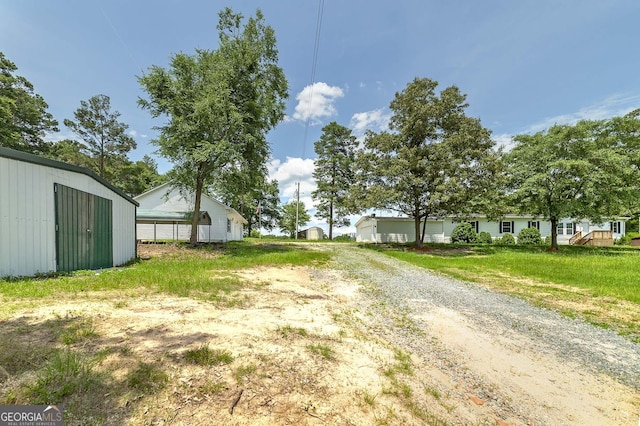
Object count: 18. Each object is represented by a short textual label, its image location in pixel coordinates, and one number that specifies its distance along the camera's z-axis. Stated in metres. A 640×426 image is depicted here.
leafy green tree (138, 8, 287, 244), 14.47
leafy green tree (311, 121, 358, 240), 34.97
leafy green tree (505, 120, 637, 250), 15.98
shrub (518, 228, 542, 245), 26.25
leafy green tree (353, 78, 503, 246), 17.19
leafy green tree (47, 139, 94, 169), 26.88
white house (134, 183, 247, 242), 21.64
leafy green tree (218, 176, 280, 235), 41.46
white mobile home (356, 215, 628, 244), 28.34
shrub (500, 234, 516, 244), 25.97
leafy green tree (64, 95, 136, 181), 28.94
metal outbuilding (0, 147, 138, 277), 5.88
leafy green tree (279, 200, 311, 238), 45.06
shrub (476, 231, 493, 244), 26.75
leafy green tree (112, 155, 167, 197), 33.49
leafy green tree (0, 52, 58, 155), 21.52
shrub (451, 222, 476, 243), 27.14
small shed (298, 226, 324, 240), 37.59
